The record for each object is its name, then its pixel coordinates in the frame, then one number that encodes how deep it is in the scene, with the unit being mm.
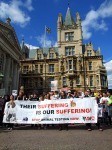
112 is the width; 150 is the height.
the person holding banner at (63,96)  6712
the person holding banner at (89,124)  6291
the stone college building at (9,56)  20631
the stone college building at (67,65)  26576
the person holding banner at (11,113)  6954
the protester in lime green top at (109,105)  7369
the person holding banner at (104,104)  7476
